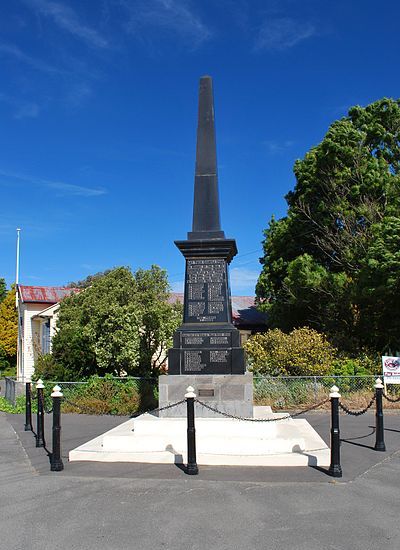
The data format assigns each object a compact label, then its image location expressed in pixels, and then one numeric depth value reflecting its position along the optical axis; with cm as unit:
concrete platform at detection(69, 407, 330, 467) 815
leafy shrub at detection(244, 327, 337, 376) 1730
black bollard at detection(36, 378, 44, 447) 1007
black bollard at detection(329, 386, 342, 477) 736
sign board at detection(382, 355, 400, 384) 1593
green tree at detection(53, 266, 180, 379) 1848
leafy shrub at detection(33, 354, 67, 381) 1827
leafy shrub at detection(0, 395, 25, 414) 1656
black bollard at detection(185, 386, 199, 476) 748
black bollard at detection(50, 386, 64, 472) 787
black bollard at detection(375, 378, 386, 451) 929
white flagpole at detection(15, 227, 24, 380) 3452
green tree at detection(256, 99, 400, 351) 2022
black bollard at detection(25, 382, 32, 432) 1191
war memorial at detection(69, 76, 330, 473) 840
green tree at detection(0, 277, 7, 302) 5404
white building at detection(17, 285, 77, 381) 3064
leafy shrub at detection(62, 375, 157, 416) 1487
